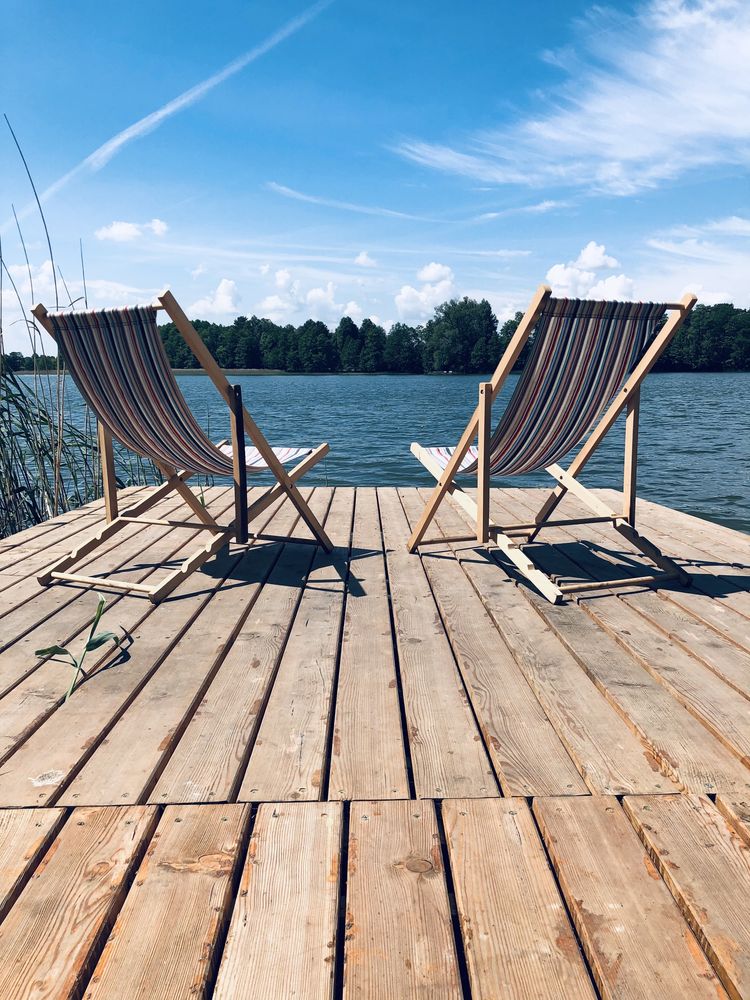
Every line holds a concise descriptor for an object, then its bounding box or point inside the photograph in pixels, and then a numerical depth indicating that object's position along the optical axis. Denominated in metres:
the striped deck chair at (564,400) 2.64
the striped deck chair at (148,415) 2.54
